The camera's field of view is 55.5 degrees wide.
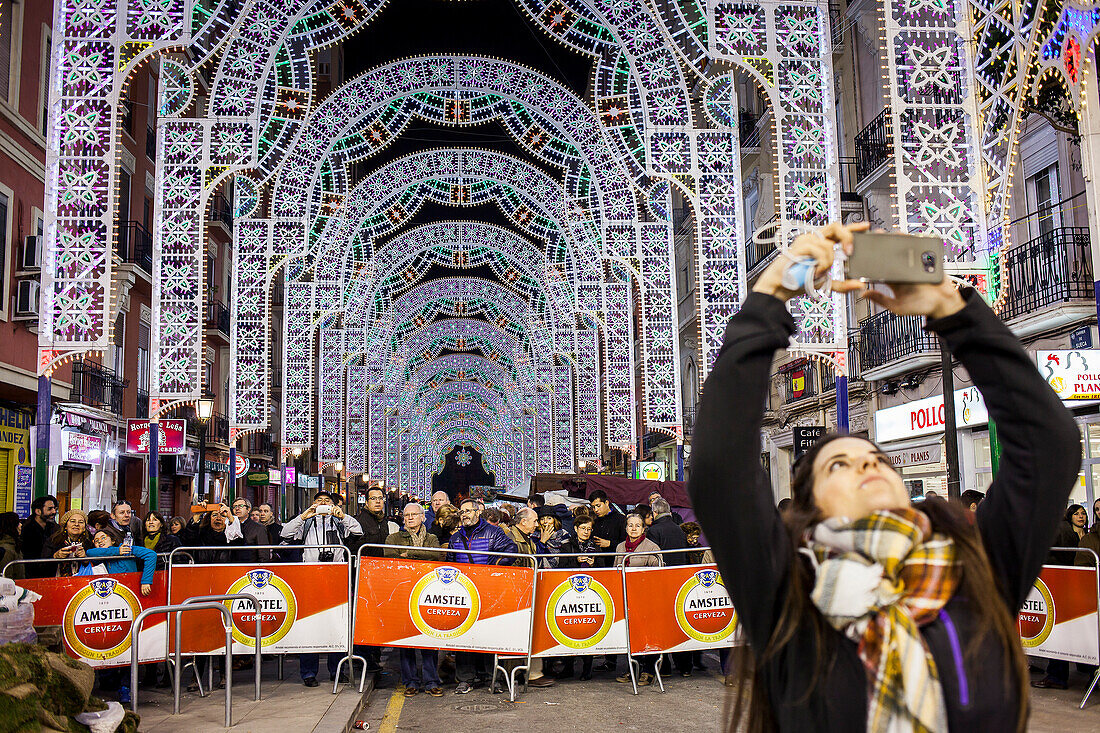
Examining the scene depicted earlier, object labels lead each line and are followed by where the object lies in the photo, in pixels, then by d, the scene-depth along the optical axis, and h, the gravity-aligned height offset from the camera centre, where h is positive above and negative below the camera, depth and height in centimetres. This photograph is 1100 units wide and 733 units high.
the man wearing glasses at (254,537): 1307 -37
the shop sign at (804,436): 1697 +99
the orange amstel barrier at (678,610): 1128 -120
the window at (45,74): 2255 +942
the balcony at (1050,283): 1658 +345
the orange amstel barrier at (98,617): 1041 -106
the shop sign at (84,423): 2497 +218
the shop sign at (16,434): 2194 +167
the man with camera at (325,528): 1212 -26
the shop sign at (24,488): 2248 +51
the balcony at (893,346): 2169 +330
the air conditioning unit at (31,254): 2151 +527
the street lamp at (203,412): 2327 +215
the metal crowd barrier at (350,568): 1065 -66
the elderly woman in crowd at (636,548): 1204 -56
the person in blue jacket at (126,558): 1070 -49
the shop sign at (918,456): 2223 +85
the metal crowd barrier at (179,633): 952 -115
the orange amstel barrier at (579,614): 1114 -120
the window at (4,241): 2064 +536
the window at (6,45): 2047 +913
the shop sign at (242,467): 3133 +123
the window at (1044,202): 1802 +509
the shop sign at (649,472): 3122 +83
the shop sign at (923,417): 1998 +159
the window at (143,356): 3253 +482
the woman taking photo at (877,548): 225 -12
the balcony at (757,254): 3190 +786
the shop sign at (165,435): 2312 +165
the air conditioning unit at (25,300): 2097 +422
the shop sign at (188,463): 3530 +157
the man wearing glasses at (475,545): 1171 -47
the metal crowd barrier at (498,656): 1076 -141
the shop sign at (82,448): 2372 +149
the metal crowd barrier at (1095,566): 919 -70
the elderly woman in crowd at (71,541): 1091 -32
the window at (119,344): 2984 +475
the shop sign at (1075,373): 1323 +149
